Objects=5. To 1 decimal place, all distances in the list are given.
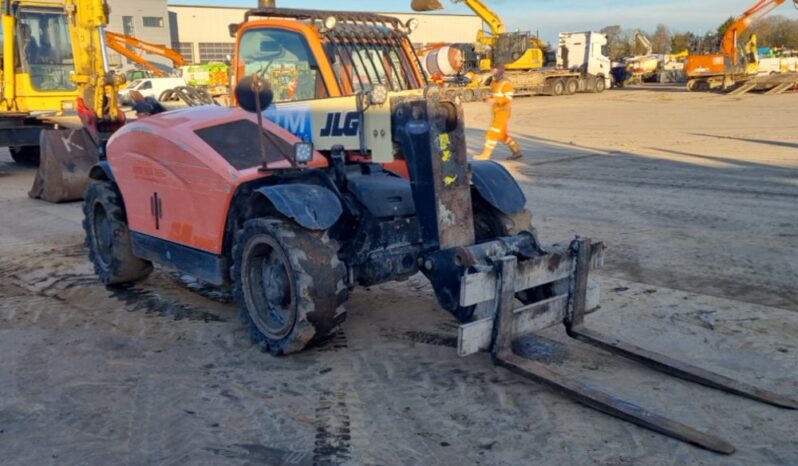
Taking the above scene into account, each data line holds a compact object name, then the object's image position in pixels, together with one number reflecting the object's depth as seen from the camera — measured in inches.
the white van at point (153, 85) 1440.7
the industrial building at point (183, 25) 2289.6
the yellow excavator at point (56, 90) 475.2
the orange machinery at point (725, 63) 1331.2
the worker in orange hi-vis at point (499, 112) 553.3
